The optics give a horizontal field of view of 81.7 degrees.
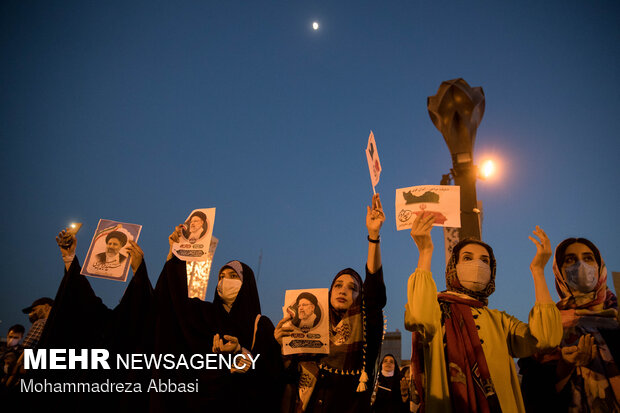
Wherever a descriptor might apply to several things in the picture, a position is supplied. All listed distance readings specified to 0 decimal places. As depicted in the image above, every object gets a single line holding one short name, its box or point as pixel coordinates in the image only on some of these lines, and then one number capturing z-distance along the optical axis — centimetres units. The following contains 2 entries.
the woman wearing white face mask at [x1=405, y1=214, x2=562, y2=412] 230
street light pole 423
